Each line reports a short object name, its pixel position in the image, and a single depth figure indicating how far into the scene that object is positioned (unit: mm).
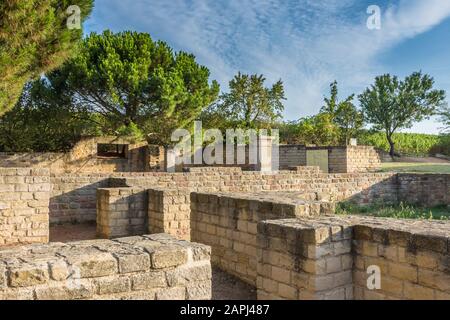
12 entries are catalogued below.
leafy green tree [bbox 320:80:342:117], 35781
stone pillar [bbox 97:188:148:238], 8398
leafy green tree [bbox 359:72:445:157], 38031
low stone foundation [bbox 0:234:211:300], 2615
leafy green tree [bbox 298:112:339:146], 31766
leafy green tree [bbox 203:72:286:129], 28406
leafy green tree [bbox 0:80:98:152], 20781
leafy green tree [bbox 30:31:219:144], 20125
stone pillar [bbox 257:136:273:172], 17312
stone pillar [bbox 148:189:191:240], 8008
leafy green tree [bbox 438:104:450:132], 37344
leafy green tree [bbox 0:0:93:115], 9742
